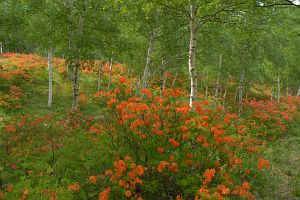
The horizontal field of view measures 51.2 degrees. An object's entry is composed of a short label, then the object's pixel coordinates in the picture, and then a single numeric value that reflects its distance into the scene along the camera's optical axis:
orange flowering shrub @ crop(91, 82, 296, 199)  7.09
